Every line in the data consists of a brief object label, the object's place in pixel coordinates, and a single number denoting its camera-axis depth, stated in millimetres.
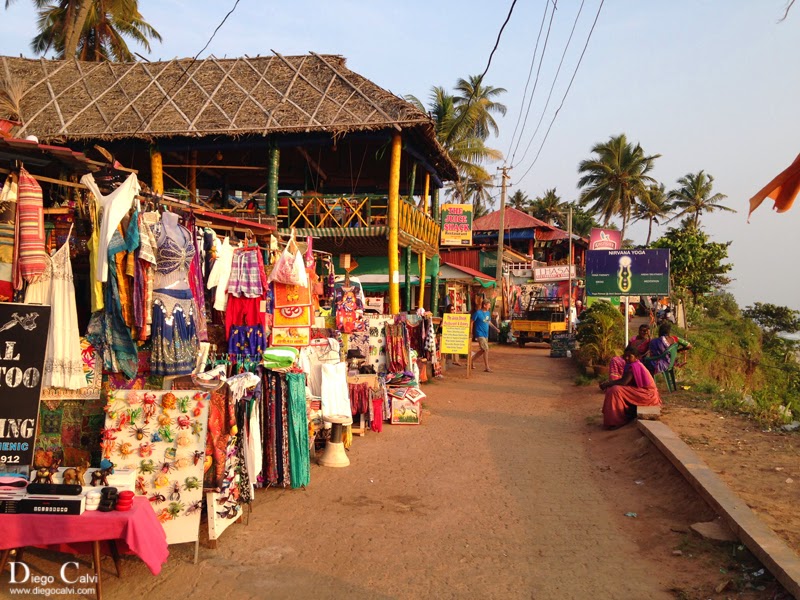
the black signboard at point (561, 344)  21969
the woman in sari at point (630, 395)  9594
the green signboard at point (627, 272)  12992
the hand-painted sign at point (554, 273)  28047
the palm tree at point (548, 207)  63219
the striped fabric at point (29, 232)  4824
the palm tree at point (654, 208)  53153
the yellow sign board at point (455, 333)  15062
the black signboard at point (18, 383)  4660
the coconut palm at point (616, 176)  48406
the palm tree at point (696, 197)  53406
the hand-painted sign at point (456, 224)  23750
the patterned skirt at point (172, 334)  5352
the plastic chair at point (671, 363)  11414
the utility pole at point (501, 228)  28108
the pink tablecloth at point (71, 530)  4121
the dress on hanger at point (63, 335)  4926
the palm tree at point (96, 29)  24348
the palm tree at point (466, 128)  31844
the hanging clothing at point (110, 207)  5004
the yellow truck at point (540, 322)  26648
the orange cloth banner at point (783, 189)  2701
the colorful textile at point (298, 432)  6426
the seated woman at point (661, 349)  11428
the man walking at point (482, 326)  16547
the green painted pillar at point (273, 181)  14445
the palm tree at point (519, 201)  65806
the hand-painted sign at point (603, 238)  18141
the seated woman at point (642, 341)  11633
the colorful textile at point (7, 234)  4789
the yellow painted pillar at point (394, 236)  14703
